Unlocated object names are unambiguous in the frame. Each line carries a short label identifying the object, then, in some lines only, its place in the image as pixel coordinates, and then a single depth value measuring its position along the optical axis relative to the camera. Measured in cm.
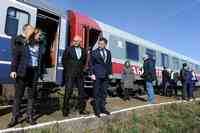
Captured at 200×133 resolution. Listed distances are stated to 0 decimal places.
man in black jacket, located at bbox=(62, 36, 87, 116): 350
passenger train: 433
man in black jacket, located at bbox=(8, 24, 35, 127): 291
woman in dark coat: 618
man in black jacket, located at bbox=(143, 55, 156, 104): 537
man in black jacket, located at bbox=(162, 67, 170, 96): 845
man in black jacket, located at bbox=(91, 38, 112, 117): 359
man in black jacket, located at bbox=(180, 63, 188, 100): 678
